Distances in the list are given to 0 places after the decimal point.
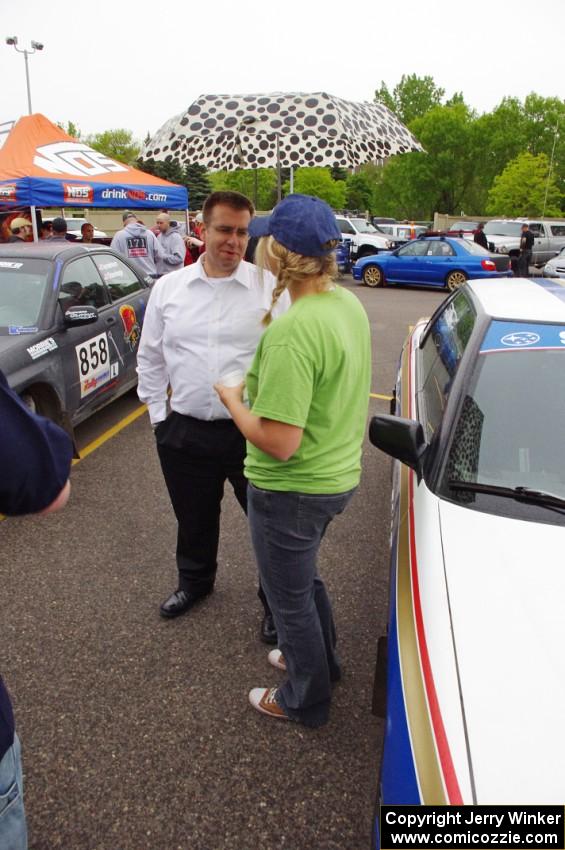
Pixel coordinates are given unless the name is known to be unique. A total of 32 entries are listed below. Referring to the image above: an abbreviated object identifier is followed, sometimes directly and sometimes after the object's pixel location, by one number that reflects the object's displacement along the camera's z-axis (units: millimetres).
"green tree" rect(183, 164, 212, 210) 56075
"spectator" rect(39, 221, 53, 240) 9500
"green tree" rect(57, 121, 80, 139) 62353
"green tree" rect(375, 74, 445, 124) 60438
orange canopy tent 8680
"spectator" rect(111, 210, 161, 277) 8180
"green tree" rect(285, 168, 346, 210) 49688
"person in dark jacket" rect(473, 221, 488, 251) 17514
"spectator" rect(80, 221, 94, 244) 11023
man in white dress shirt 2447
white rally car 1296
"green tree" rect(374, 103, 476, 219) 52469
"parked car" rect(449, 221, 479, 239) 23969
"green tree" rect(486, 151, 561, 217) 43156
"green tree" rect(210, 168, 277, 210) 43750
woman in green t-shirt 1694
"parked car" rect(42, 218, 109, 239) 23641
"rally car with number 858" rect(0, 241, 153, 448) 4266
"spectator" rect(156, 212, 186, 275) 8867
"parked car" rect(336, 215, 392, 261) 20594
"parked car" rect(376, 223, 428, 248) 27300
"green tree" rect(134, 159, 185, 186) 55309
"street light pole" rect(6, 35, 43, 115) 30562
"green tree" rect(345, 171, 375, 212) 73875
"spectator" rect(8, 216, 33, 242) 9359
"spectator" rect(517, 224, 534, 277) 16688
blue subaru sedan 14750
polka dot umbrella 5941
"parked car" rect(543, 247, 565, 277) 15367
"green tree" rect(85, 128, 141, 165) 64812
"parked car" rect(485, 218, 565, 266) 20062
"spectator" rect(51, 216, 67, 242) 8625
